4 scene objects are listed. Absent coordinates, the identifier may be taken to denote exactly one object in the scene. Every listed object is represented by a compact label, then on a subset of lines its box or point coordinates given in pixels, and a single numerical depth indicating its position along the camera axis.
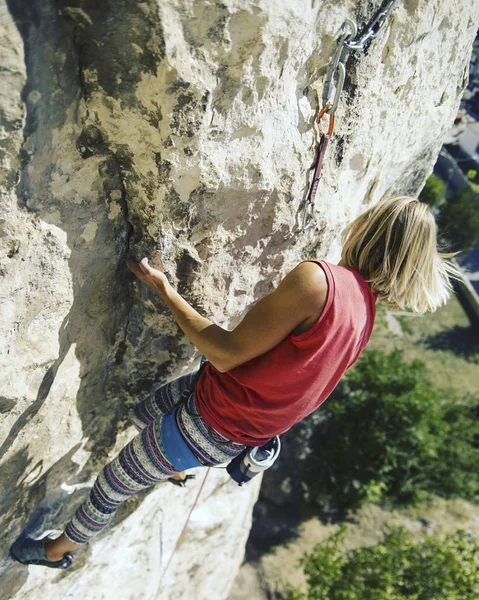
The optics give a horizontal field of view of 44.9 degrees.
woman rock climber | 1.77
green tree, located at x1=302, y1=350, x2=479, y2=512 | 7.43
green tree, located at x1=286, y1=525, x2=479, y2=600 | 4.66
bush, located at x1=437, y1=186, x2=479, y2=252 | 12.82
